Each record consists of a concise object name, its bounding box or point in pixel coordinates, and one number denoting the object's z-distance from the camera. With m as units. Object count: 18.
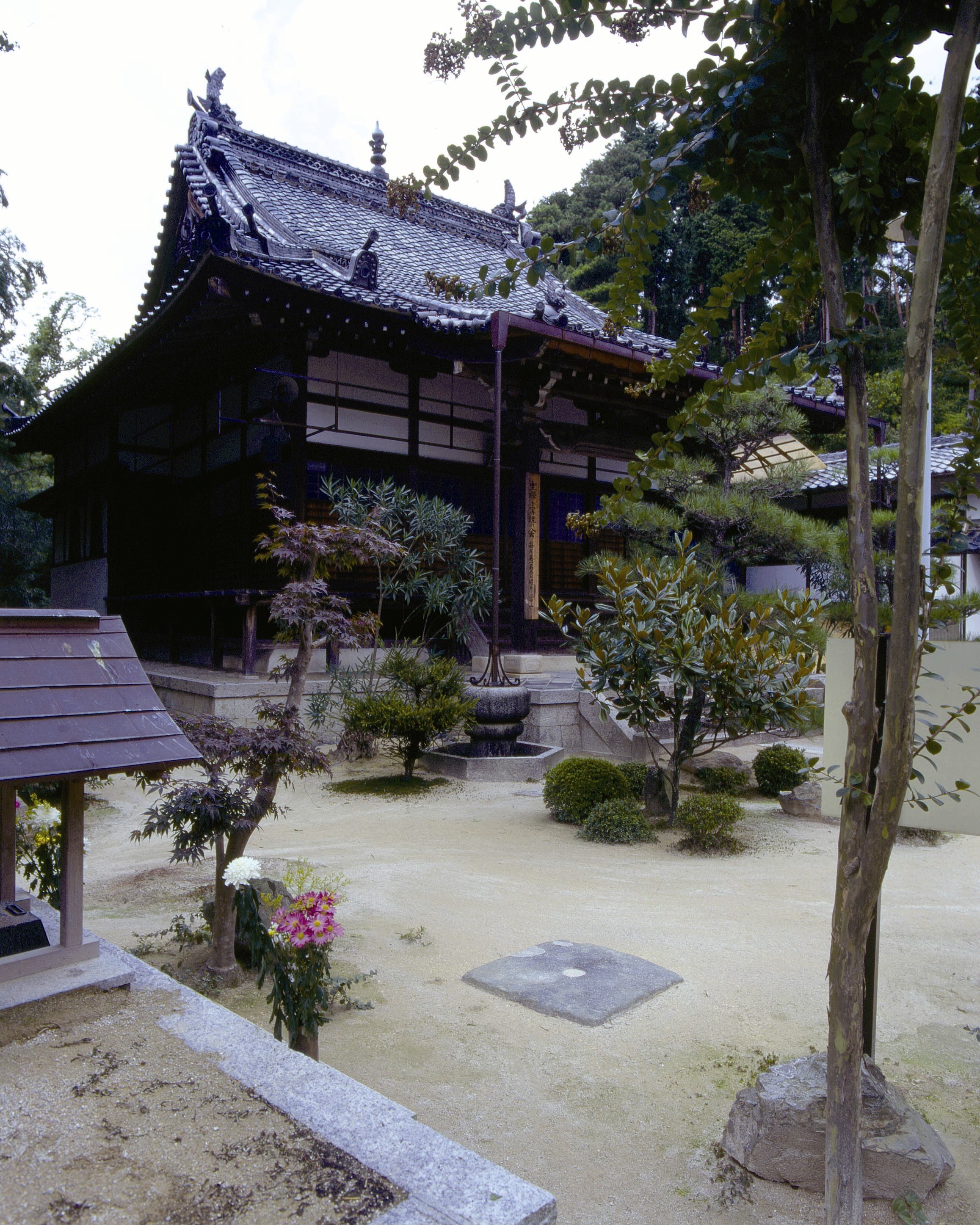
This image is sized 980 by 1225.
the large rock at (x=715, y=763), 8.53
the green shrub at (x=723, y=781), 8.25
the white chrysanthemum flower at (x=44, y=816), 4.04
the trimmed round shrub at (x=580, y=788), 6.92
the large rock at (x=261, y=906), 4.02
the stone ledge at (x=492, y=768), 8.64
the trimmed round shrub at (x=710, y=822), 6.21
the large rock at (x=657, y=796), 7.11
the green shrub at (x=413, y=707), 8.10
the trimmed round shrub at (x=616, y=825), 6.47
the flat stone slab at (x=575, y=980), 3.60
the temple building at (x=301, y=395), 9.66
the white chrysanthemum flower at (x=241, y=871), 3.11
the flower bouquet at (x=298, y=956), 2.90
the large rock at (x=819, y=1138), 2.37
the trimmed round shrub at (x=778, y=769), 7.98
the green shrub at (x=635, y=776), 7.36
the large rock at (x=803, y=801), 7.36
